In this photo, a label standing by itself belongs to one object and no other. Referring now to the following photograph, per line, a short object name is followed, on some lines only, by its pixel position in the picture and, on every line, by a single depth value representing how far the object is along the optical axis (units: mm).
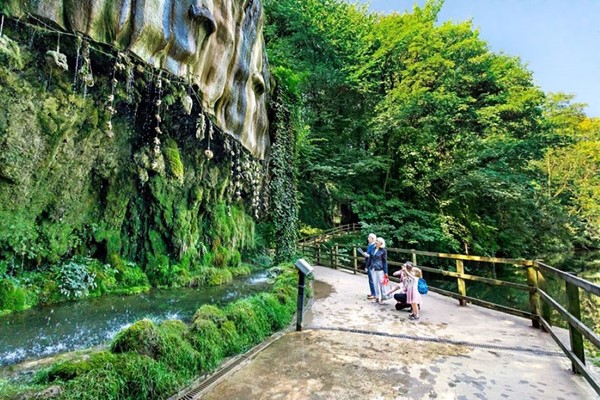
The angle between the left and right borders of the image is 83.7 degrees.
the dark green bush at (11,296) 6587
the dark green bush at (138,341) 3031
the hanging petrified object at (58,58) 5211
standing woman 6629
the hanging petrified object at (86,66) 5695
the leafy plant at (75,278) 7855
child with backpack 5500
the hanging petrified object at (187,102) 7609
